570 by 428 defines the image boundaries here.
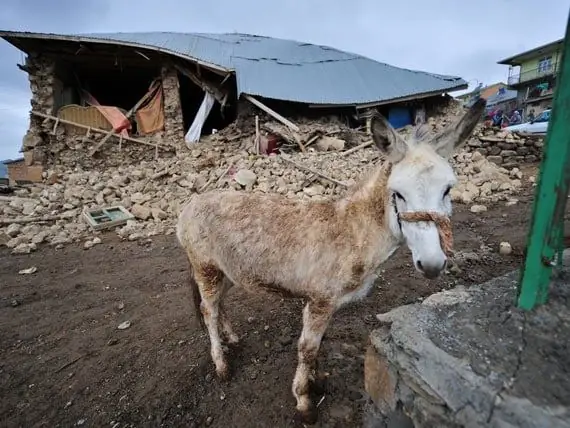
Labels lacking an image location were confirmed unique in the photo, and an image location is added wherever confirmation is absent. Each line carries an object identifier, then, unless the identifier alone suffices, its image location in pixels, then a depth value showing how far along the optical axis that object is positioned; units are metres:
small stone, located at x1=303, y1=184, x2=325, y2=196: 8.51
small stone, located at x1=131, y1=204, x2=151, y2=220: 8.09
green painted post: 1.24
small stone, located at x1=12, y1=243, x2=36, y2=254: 6.41
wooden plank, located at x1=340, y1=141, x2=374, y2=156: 11.03
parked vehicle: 12.13
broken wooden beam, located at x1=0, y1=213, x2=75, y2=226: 7.63
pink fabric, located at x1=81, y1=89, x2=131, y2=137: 12.45
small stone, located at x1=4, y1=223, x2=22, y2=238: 7.19
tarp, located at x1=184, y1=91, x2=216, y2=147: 13.08
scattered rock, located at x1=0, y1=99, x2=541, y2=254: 7.64
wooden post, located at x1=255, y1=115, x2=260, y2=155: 11.73
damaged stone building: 12.04
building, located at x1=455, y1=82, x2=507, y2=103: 41.82
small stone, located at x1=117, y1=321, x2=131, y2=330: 3.83
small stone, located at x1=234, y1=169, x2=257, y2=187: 8.87
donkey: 1.79
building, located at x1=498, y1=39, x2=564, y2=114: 30.31
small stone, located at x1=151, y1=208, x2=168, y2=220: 8.06
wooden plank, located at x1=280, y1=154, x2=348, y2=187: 8.87
